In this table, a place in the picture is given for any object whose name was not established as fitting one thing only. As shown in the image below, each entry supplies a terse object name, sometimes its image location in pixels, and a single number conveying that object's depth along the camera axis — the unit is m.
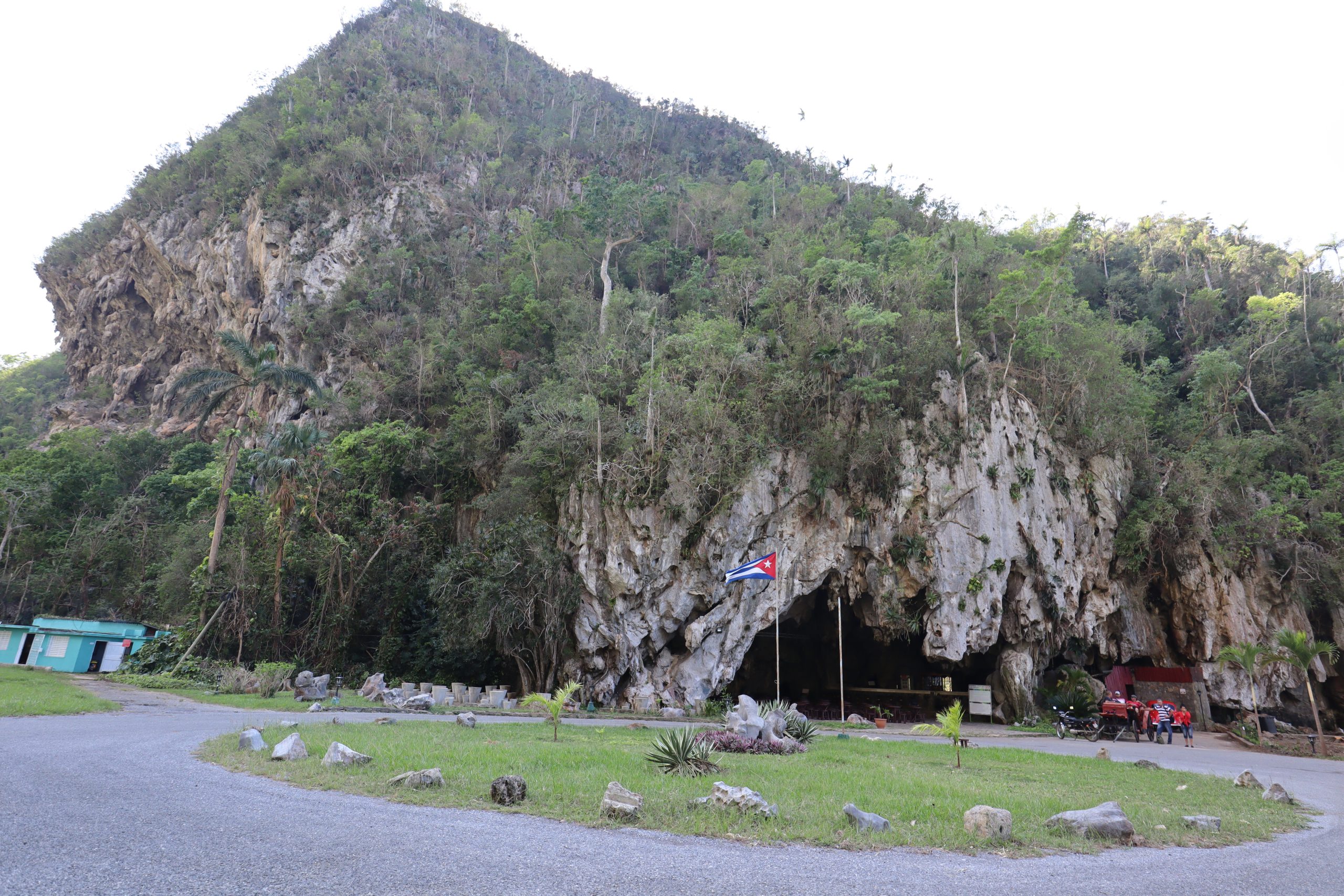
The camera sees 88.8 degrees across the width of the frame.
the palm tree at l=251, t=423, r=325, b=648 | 26.45
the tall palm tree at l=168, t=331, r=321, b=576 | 27.84
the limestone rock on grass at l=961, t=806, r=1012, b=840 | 6.49
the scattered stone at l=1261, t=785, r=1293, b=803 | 9.97
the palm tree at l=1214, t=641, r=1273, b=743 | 21.38
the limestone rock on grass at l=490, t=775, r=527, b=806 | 6.96
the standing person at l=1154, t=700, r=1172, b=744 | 20.84
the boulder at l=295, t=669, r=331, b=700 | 19.86
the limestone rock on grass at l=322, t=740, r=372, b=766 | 8.45
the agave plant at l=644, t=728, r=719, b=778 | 9.20
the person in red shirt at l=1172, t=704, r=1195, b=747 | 20.39
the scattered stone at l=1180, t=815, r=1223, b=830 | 7.62
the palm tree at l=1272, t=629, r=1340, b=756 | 19.78
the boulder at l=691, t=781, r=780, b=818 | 6.73
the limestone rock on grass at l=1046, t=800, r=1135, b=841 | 6.88
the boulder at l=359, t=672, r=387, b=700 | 20.77
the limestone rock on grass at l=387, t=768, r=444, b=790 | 7.43
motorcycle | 20.53
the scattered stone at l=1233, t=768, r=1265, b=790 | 11.33
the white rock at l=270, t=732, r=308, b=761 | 8.73
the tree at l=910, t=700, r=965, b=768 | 10.43
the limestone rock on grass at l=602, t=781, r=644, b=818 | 6.41
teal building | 28.42
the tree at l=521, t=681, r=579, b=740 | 11.79
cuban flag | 20.38
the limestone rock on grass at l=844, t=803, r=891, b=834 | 6.51
